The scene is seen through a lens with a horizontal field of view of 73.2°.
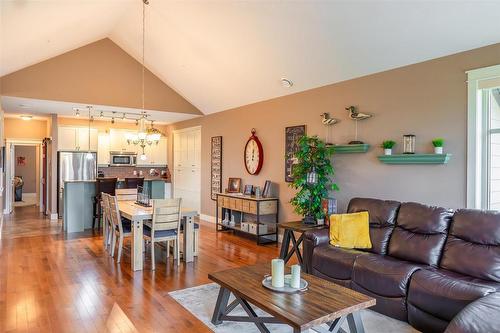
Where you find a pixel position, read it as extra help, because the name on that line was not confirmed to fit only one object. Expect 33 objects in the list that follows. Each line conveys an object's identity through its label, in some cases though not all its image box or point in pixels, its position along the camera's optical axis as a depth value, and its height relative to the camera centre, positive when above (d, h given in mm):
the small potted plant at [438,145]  3688 +216
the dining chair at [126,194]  6316 -584
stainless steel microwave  9344 +132
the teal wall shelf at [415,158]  3685 +71
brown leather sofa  2615 -913
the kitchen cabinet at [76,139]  8648 +653
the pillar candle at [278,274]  2504 -823
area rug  2783 -1368
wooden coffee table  2082 -932
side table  4290 -947
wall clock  6375 +175
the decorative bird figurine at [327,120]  4921 +647
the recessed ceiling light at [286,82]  5410 +1323
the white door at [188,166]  8664 -75
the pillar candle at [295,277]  2489 -843
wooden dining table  4312 -864
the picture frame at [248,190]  6539 -507
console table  5828 -836
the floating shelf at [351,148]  4492 +219
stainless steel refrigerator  8320 -95
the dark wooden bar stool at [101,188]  6883 -504
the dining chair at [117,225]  4641 -892
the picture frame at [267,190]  6105 -473
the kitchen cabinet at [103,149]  9234 +397
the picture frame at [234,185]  6973 -445
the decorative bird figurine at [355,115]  4485 +673
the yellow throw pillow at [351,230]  3748 -751
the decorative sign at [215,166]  7645 -50
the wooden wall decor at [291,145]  5535 +328
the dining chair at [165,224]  4359 -800
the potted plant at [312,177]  4672 -180
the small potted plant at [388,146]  4139 +228
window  3496 +204
